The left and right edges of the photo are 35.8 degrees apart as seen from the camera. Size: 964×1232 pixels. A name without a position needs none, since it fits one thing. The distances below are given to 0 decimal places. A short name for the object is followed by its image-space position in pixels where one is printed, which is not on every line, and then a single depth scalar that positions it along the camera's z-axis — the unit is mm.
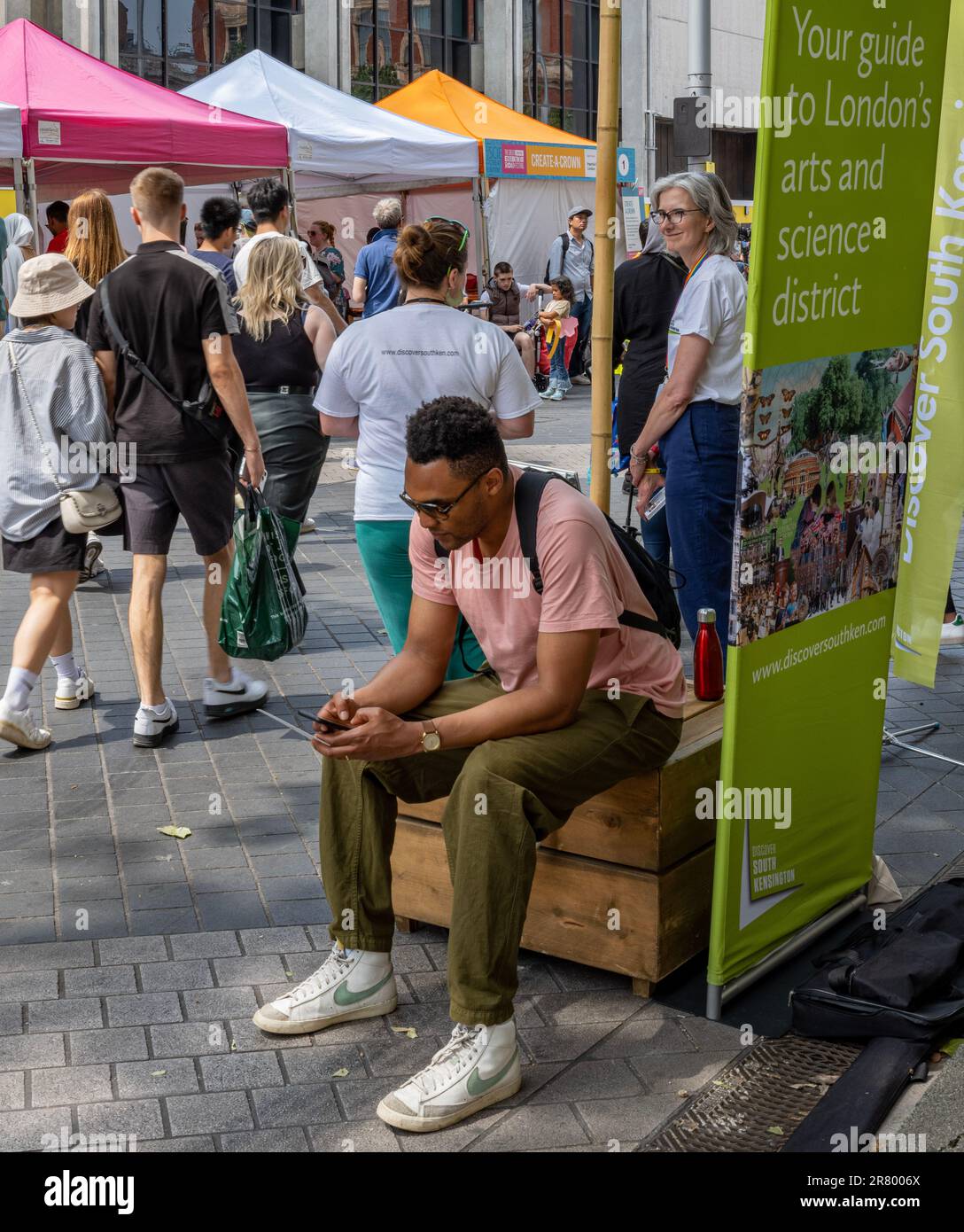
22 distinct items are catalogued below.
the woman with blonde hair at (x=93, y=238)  7145
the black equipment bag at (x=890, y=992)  3518
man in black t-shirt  5730
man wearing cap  19688
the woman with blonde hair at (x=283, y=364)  6781
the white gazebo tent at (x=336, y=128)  14922
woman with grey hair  5406
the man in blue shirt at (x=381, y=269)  13195
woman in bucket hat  5660
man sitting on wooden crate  3314
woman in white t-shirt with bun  4840
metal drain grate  3189
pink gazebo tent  11500
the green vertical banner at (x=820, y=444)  3260
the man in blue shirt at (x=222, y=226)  8375
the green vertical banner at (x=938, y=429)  4777
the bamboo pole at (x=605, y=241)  4586
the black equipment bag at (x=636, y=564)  3555
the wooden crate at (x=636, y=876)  3689
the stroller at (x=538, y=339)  19078
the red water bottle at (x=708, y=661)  4332
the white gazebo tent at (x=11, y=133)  11195
